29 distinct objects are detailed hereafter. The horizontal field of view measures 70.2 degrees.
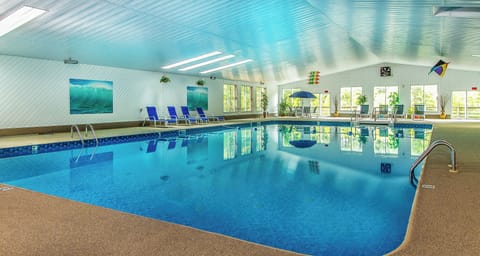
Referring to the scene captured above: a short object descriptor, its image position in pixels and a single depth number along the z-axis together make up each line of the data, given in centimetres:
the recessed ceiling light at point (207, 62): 1261
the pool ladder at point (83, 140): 862
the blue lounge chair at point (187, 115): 1463
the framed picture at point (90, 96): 1122
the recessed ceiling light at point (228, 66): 1390
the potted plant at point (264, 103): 2102
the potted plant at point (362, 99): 2019
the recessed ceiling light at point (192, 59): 1183
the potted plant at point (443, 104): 1814
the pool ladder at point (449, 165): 436
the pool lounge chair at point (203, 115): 1595
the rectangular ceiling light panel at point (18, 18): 627
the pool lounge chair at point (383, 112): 1733
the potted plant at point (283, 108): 2211
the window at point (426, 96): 1859
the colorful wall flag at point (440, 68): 1211
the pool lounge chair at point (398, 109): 1659
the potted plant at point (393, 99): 1950
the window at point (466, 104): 1775
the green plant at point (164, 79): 1386
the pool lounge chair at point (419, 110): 1708
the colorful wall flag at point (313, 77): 1911
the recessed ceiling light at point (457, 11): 665
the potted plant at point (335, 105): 2137
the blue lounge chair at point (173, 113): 1420
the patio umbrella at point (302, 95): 1764
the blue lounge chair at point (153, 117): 1327
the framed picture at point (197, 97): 1603
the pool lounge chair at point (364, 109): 1791
